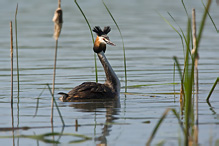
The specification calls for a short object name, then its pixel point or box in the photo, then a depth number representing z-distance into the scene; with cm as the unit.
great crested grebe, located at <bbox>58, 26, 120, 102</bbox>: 1923
